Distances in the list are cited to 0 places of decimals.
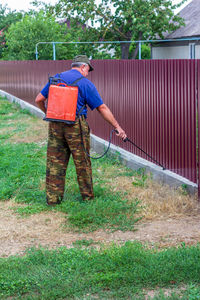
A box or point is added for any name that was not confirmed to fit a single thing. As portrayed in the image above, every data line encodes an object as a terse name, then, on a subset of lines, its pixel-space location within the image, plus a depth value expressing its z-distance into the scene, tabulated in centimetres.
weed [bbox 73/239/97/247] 484
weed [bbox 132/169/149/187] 678
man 593
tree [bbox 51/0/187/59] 2422
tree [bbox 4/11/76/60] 2373
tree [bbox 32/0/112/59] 2575
